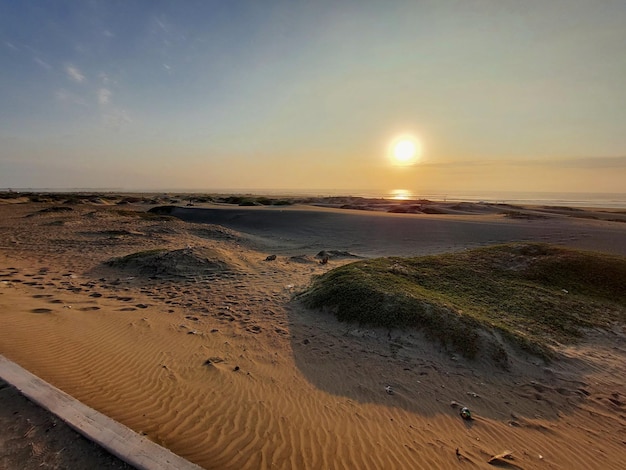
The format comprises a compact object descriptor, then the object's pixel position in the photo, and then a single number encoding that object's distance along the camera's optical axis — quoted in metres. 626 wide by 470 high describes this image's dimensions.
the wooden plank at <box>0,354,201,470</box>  3.03
